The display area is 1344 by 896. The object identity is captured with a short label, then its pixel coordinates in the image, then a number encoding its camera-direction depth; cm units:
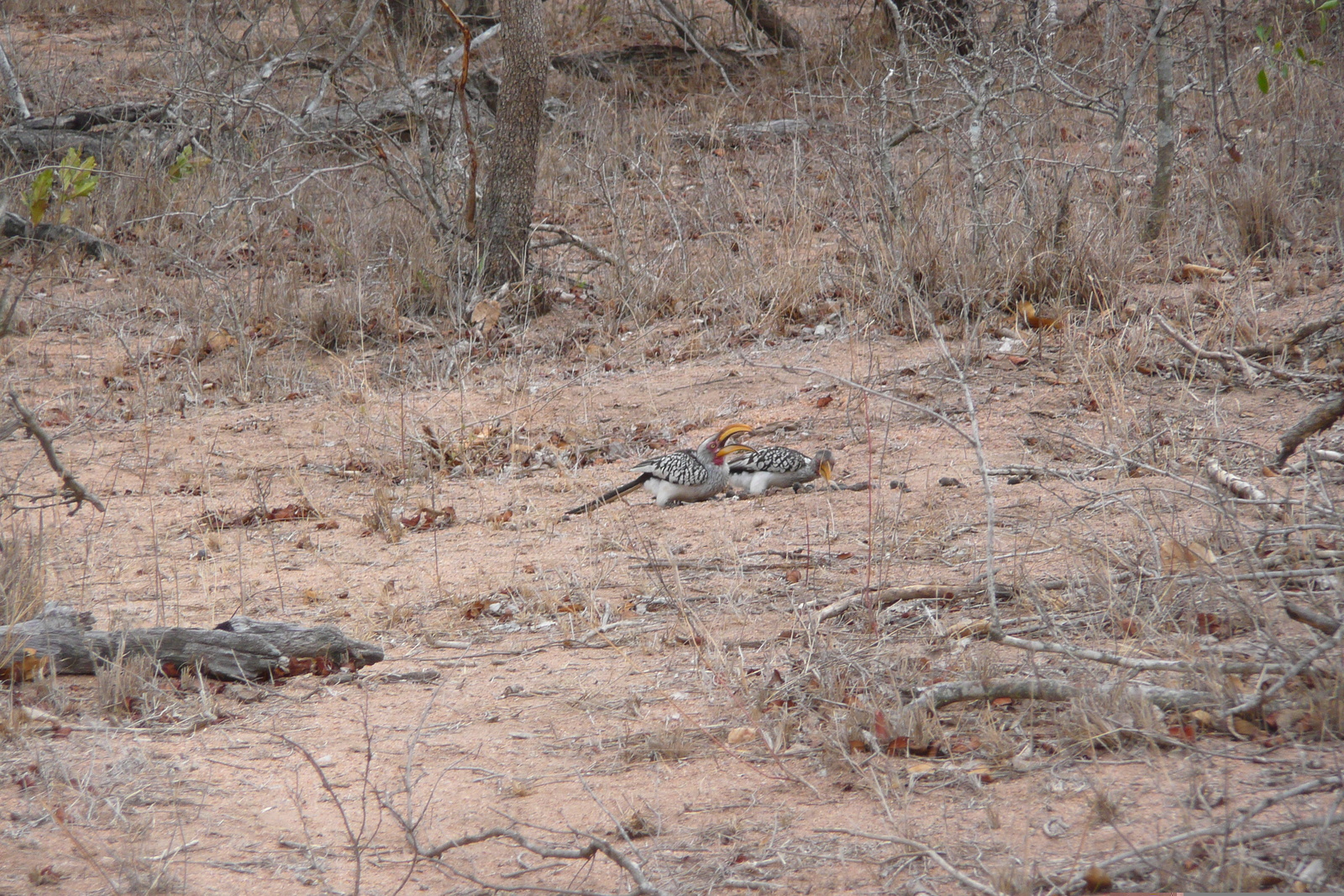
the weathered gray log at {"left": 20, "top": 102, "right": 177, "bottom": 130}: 2317
